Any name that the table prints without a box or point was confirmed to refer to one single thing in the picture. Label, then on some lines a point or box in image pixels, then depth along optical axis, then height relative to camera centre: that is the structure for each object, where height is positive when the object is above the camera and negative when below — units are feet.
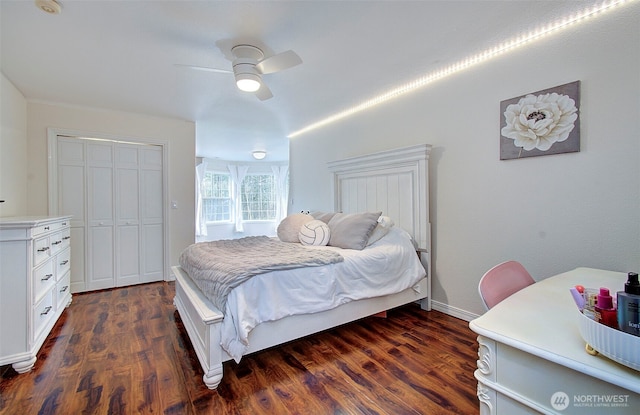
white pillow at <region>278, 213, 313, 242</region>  10.52 -0.80
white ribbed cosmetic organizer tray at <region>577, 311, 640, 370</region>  2.04 -1.07
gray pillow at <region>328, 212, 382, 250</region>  9.11 -0.82
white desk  2.15 -1.40
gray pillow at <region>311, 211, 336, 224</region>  11.01 -0.43
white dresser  6.05 -1.91
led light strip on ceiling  6.19 +4.25
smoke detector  5.52 +4.06
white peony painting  6.59 +2.05
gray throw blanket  5.96 -1.36
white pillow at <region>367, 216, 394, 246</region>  9.44 -0.83
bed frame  5.84 -1.60
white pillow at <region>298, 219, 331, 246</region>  9.78 -1.00
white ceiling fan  6.92 +3.52
